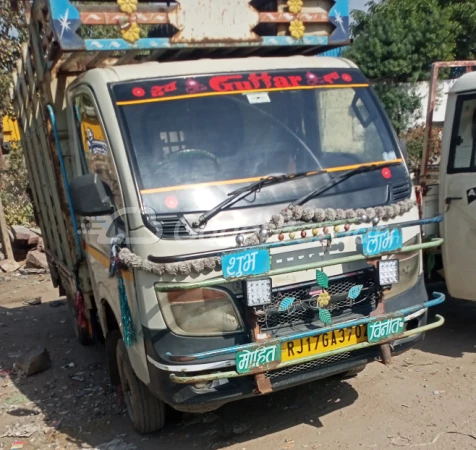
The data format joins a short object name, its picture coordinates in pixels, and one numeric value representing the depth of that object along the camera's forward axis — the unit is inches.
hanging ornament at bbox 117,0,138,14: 147.9
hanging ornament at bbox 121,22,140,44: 149.6
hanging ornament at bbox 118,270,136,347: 135.4
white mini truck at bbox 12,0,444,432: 124.7
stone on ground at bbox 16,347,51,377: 212.7
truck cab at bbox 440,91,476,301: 187.2
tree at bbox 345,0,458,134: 741.9
